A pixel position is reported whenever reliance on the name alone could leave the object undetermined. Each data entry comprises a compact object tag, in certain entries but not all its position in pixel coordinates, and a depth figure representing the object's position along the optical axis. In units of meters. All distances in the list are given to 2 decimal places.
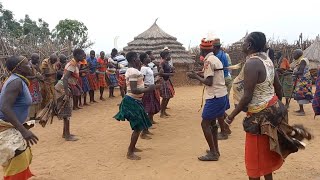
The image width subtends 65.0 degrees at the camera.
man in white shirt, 3.37
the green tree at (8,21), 14.21
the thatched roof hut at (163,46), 10.98
